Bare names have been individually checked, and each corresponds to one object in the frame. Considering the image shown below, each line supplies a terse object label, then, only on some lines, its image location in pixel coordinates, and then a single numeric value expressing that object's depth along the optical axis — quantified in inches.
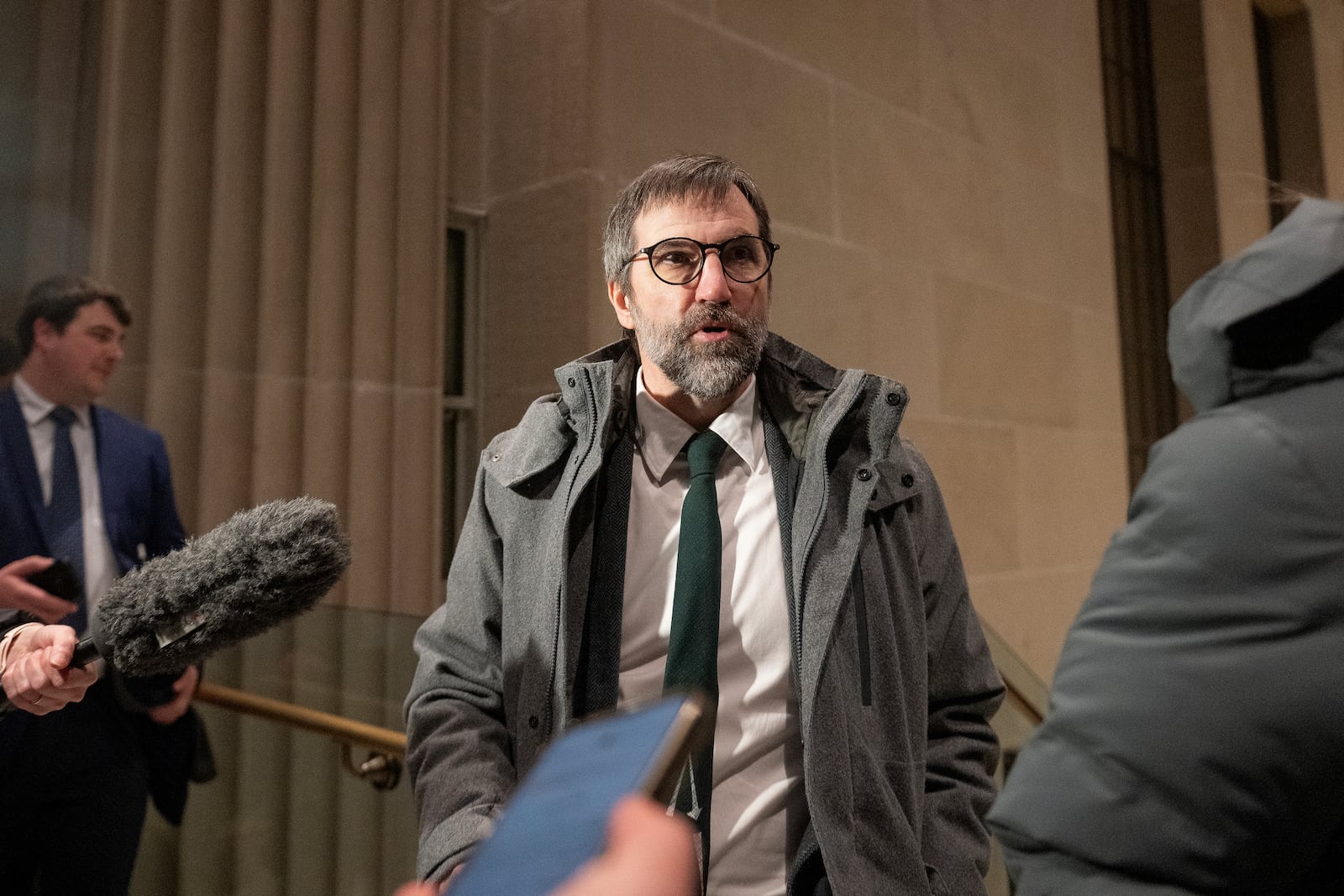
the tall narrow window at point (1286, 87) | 245.3
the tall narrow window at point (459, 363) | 117.7
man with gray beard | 56.9
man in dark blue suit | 75.7
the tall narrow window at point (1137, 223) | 230.1
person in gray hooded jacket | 25.8
